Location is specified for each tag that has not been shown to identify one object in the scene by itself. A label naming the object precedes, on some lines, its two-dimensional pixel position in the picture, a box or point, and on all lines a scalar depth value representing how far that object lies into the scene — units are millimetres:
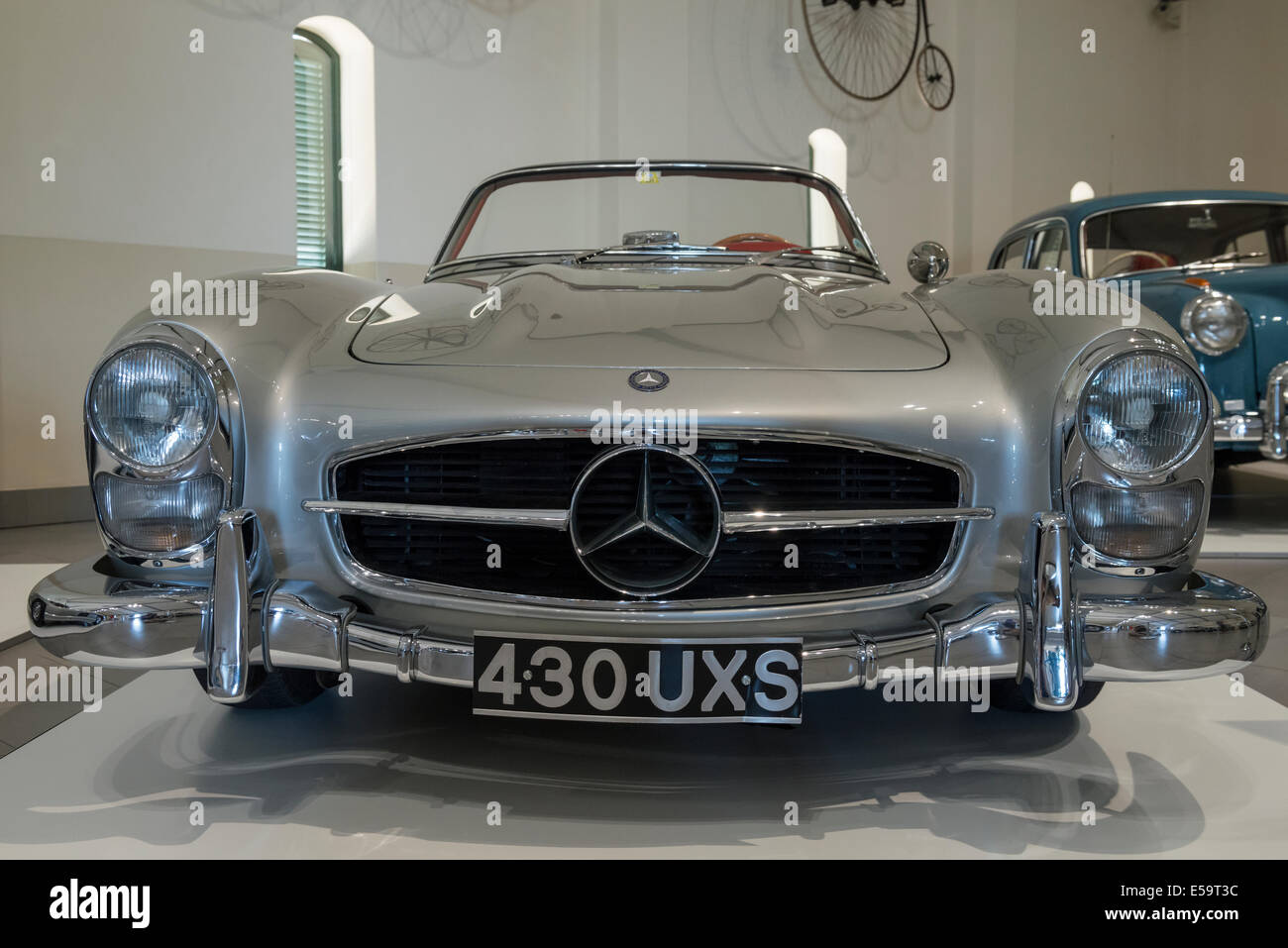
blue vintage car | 3430
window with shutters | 5676
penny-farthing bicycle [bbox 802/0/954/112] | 7297
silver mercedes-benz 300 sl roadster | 1368
